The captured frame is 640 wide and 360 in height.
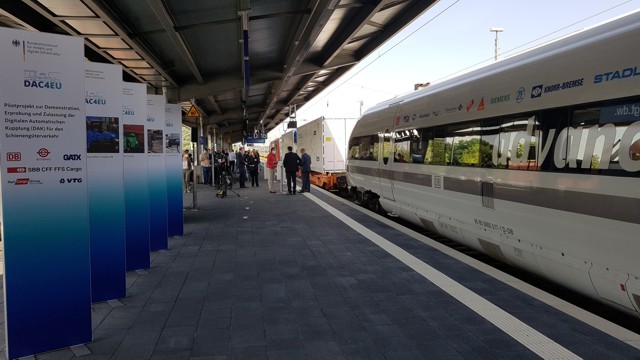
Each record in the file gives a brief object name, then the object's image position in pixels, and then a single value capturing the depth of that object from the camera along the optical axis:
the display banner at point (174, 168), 8.99
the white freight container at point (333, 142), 19.30
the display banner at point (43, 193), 3.48
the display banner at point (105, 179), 4.76
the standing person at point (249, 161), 22.00
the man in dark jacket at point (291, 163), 17.06
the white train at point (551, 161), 4.36
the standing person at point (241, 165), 20.78
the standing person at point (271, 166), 18.64
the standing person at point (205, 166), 21.61
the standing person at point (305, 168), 17.44
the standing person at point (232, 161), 23.25
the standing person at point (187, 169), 19.29
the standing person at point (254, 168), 21.91
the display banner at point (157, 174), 7.40
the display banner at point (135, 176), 6.03
